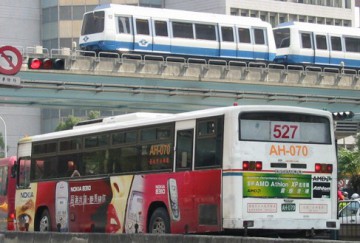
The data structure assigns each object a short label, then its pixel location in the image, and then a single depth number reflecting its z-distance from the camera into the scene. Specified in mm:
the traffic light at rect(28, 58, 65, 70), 26250
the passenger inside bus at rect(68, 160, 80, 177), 24625
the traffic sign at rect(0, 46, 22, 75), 18328
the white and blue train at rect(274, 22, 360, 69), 61562
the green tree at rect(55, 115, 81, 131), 92938
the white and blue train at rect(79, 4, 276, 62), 52375
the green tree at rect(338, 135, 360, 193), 59062
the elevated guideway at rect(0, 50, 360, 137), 51281
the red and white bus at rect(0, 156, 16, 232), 35250
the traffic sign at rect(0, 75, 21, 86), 18059
